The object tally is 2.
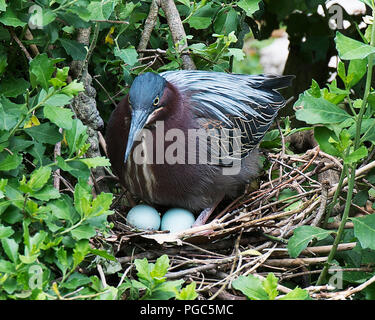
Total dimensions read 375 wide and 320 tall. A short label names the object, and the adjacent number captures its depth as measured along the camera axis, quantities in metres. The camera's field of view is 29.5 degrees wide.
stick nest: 3.29
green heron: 3.72
